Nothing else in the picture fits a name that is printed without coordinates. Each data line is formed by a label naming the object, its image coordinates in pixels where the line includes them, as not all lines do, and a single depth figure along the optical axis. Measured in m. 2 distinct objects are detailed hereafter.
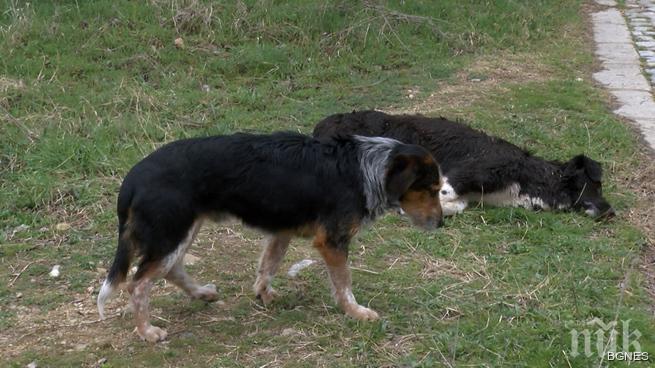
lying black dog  6.79
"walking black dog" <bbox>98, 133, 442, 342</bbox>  4.36
